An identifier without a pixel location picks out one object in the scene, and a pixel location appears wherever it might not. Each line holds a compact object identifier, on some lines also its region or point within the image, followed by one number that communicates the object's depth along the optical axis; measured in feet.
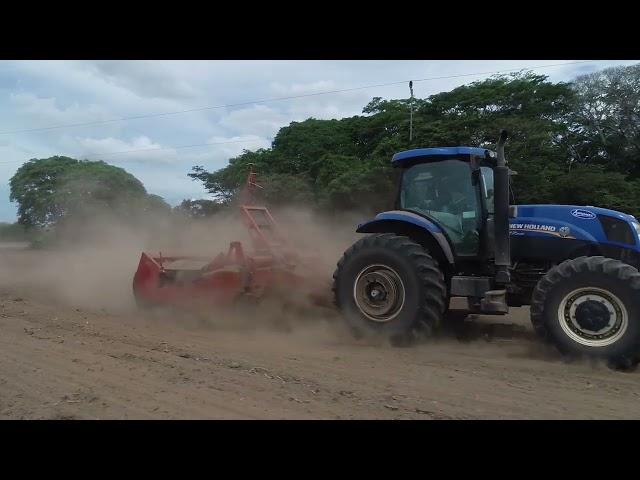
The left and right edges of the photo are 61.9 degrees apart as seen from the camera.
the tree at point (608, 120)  72.69
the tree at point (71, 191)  65.49
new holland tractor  17.81
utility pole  72.88
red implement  25.17
